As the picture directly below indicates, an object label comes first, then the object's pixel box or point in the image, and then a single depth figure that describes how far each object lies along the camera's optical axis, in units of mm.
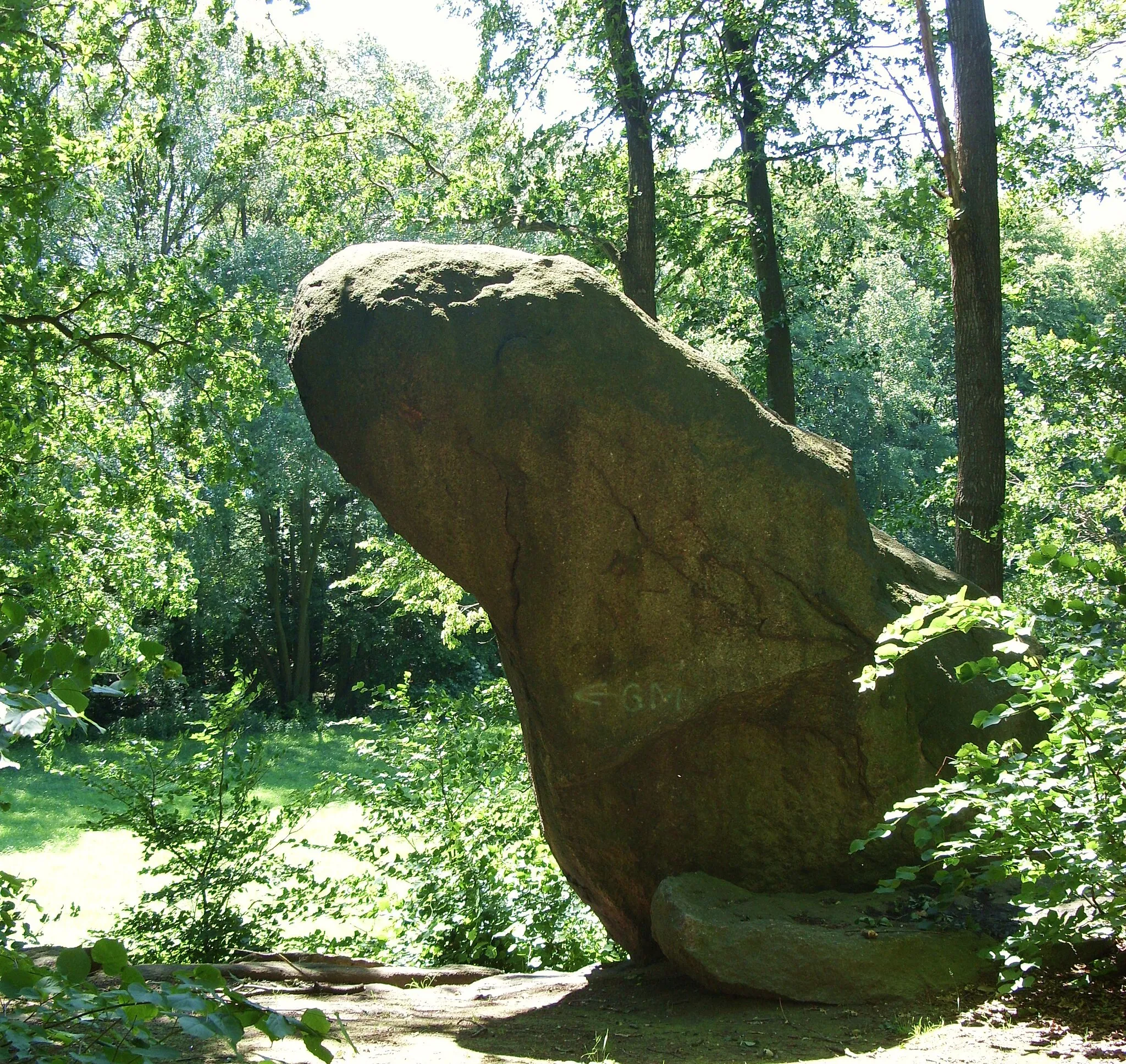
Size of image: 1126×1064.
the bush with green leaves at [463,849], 6477
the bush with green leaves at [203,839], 6500
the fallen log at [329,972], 5078
